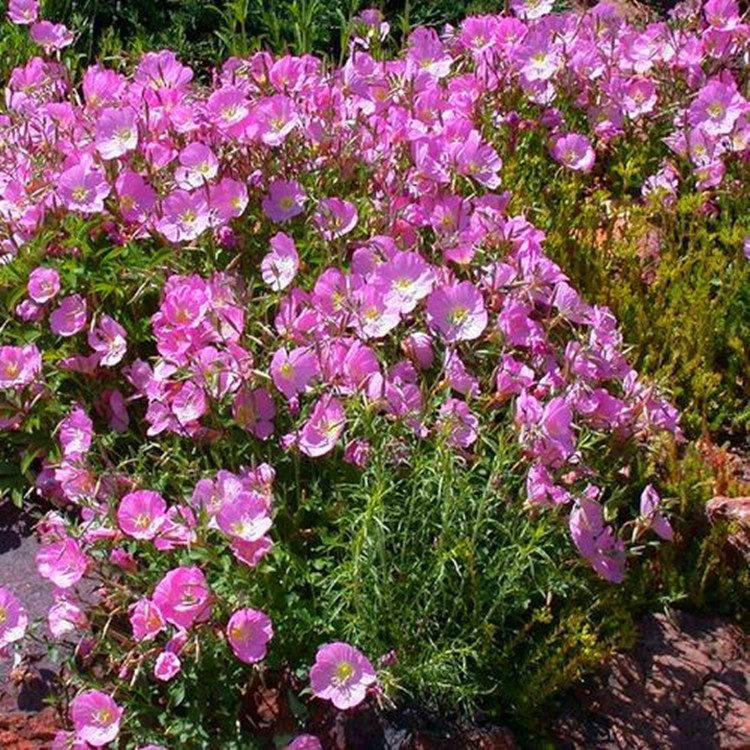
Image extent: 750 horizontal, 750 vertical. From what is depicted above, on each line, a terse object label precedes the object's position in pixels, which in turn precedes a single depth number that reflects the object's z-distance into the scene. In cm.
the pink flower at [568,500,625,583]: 293
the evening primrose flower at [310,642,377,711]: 270
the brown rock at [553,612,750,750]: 302
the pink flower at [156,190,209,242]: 338
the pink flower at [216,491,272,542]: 275
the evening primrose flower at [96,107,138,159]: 354
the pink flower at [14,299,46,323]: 336
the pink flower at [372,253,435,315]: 318
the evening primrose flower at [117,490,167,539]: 285
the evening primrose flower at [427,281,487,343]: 316
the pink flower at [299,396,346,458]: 295
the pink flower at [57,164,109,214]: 343
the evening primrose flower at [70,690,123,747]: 277
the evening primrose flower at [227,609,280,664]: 271
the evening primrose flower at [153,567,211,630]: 272
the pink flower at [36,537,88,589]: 289
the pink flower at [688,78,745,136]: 414
